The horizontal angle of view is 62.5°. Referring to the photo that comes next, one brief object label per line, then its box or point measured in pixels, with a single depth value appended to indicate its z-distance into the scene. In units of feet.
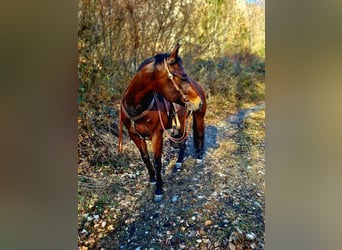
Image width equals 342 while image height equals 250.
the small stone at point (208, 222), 4.93
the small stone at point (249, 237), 5.00
